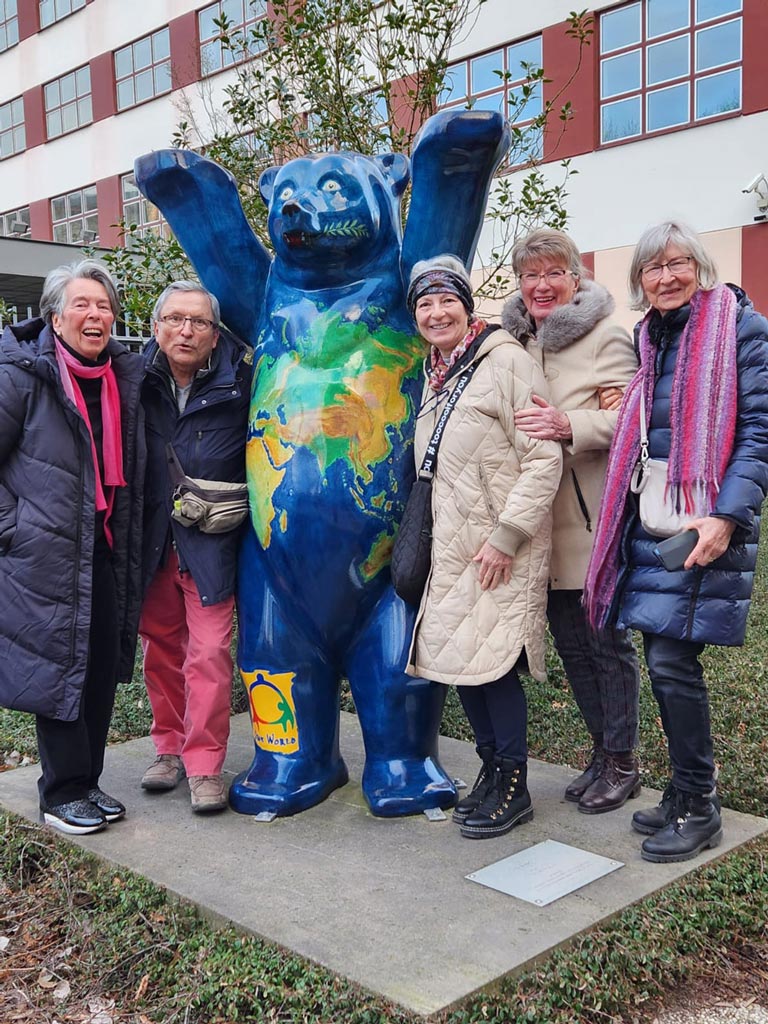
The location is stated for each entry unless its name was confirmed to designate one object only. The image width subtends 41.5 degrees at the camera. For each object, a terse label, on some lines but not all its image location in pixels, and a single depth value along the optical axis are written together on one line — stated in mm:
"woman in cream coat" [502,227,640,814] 2773
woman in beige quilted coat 2617
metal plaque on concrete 2449
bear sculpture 2900
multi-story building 10500
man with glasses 3025
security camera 10234
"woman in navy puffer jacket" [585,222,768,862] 2412
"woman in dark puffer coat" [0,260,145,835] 2777
